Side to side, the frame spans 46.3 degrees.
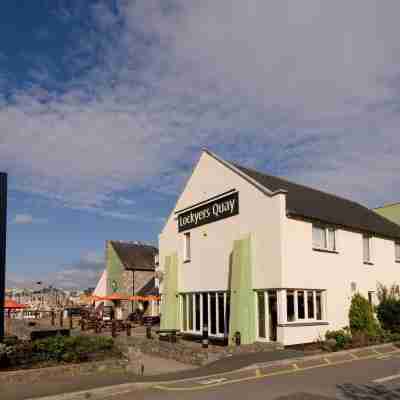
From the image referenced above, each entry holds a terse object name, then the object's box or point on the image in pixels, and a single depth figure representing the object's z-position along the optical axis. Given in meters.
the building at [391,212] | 31.58
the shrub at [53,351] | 12.92
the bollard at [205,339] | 17.20
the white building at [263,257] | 19.42
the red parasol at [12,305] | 26.64
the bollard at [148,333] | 22.09
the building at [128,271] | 44.42
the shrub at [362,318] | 20.75
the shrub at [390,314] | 22.08
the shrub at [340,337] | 18.58
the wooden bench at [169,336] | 20.38
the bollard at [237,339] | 19.10
